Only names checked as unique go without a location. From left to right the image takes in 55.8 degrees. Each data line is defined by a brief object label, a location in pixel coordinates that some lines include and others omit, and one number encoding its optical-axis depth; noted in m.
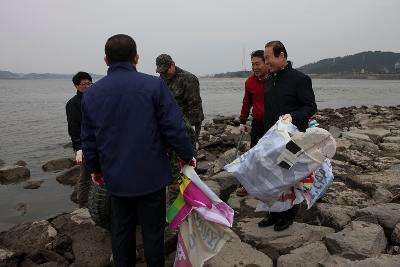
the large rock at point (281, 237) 3.86
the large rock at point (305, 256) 3.42
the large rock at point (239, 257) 3.56
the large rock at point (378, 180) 5.38
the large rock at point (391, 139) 9.29
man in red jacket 4.75
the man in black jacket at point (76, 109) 4.56
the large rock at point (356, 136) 8.88
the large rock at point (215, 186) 5.32
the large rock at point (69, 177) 8.80
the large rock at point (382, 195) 4.92
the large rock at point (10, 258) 4.02
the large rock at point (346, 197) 4.97
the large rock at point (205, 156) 9.19
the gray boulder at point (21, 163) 11.03
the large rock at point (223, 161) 7.44
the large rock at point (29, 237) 4.52
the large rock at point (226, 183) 5.44
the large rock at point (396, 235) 3.72
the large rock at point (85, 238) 3.95
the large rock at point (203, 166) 7.80
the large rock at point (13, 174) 9.02
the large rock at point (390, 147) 8.34
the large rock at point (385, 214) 3.88
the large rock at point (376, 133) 9.89
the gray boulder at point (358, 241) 3.39
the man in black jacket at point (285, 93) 3.76
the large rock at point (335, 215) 4.18
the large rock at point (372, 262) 3.06
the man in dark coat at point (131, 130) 2.71
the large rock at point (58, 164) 10.28
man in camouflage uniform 4.68
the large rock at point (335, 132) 9.93
